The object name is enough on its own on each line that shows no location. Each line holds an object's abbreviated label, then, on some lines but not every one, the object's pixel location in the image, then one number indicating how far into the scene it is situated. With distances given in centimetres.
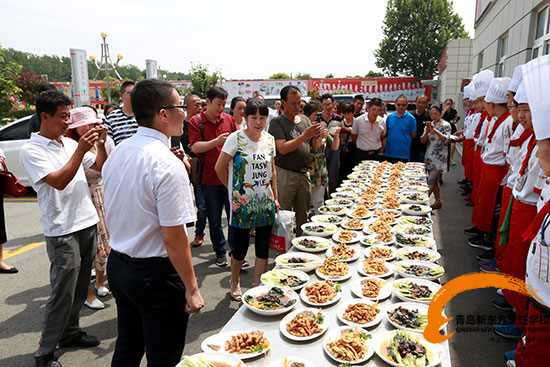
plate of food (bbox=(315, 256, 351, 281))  239
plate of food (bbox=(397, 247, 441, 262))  270
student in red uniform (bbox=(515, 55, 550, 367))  182
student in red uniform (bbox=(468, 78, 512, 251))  450
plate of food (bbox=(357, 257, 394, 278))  243
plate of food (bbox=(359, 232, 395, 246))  298
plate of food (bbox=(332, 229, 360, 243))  306
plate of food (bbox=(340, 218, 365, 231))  335
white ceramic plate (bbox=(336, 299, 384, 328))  187
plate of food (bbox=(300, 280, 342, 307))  211
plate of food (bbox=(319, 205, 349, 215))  393
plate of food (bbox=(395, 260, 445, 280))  239
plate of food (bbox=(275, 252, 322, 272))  256
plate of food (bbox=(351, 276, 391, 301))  217
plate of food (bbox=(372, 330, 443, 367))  160
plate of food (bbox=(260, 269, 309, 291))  237
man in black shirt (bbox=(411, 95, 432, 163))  715
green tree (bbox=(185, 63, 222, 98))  2322
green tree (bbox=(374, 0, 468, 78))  3656
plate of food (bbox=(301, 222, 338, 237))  324
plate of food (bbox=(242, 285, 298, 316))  202
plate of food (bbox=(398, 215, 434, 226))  355
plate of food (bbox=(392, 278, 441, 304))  209
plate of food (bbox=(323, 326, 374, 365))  162
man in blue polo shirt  652
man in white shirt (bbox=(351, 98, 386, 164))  643
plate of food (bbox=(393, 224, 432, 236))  325
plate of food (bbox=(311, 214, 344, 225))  367
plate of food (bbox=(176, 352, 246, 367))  152
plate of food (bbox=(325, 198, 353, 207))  423
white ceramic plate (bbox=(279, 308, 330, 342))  178
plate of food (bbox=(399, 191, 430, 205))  425
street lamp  2144
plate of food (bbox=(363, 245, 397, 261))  271
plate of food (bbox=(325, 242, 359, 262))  268
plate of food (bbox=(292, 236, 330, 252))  291
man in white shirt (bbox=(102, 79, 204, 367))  173
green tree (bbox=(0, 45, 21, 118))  837
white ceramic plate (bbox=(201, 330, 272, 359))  164
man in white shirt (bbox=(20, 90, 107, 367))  259
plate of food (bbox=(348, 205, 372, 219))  367
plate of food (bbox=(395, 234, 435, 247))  296
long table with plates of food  166
